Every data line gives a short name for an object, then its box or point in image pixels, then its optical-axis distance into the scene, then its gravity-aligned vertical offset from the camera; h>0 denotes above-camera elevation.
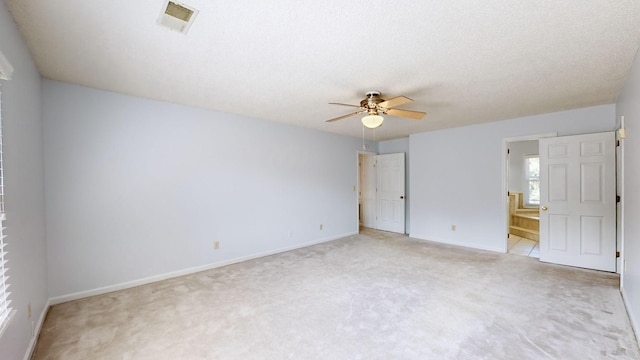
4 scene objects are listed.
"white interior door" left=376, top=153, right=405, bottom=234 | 6.17 -0.40
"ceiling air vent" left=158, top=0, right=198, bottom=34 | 1.57 +1.06
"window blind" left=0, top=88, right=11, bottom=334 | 1.39 -0.54
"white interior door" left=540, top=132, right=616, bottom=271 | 3.54 -0.38
